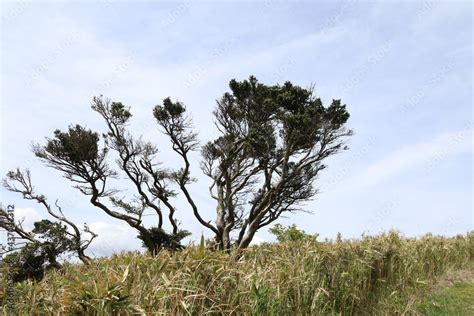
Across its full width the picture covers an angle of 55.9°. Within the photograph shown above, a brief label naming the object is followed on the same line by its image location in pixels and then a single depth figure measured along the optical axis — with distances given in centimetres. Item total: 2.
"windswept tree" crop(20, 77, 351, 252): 2441
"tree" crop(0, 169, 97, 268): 2172
